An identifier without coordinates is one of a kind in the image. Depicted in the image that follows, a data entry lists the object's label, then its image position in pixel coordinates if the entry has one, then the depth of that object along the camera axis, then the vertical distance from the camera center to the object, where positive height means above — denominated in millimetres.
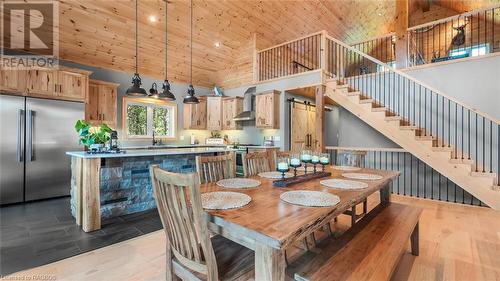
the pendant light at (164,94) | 3406 +691
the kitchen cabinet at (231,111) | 6266 +791
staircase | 3467 +307
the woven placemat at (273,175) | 2148 -343
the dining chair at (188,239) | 1102 -532
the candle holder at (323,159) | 2354 -198
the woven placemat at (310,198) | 1356 -369
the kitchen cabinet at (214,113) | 6492 +747
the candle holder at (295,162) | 1979 -195
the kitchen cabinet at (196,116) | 6332 +665
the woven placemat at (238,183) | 1782 -358
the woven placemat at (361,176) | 2127 -343
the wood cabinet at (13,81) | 3479 +871
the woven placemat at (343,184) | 1777 -352
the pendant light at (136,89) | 3043 +664
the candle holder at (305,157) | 2193 -163
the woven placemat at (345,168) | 2689 -332
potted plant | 2975 +27
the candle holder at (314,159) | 2211 -182
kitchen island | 2732 -586
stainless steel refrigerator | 3523 -141
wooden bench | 1227 -708
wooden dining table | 1012 -401
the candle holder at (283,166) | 1857 -212
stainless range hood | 5805 +848
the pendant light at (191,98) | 3742 +682
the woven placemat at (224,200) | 1314 -378
